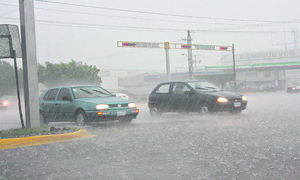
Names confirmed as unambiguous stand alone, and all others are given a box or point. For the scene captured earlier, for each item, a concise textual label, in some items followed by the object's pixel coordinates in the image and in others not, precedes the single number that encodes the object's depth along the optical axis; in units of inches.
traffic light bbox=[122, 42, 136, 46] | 1187.3
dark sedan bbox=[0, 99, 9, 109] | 943.0
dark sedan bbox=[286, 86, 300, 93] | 1561.3
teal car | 381.4
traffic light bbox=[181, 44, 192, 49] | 1374.3
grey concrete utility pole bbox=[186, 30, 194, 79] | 1492.4
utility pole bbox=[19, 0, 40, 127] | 352.8
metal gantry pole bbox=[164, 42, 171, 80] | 1460.9
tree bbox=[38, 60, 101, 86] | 2199.8
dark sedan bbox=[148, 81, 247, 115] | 461.7
